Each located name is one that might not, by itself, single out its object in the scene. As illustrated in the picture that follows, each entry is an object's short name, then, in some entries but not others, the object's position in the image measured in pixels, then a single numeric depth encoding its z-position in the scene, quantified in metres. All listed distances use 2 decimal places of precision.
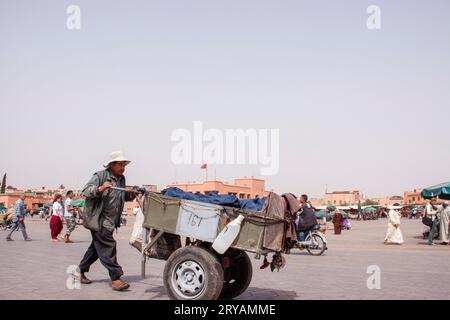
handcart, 5.74
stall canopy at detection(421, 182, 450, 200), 19.87
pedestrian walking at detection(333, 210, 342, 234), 27.39
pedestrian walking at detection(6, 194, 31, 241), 17.81
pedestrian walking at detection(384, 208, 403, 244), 18.83
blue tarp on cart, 5.97
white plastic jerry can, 5.68
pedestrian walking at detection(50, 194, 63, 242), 17.16
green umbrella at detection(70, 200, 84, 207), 44.64
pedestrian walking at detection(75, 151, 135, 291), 6.82
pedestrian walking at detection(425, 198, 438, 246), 18.96
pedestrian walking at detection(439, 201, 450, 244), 18.75
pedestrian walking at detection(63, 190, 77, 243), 17.66
